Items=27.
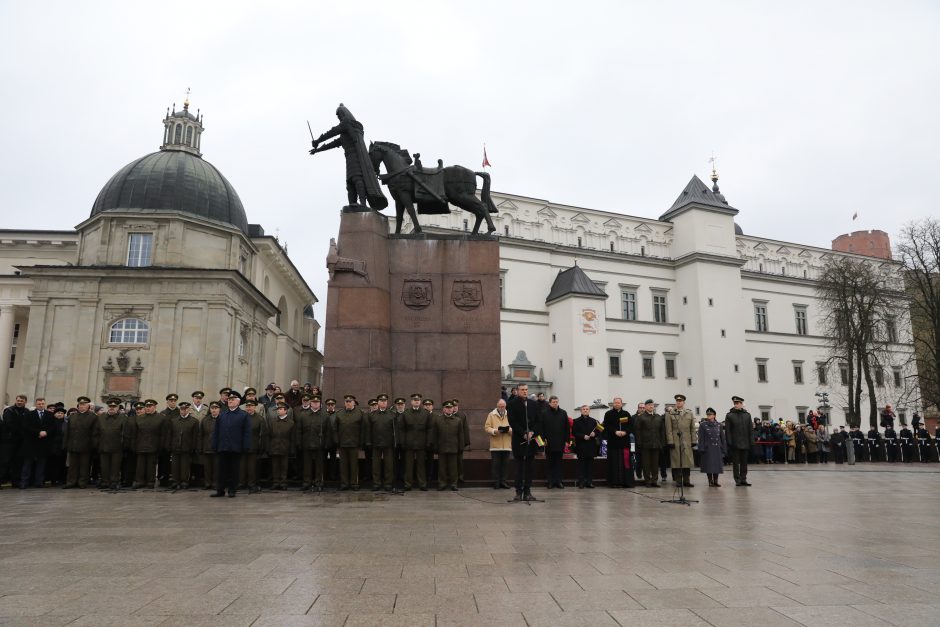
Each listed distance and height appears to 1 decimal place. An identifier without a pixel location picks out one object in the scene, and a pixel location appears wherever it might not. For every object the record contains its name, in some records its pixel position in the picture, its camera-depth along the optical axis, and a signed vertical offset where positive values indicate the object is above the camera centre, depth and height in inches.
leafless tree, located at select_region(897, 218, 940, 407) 1318.9 +320.3
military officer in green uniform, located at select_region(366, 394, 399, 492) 472.7 -4.9
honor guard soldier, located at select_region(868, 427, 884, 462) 1200.2 -26.1
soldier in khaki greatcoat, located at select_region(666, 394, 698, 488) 547.8 -5.0
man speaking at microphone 422.9 -1.0
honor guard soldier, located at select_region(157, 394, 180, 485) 535.5 -20.2
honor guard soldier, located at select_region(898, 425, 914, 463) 1173.1 -23.4
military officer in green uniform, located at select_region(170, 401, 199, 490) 518.9 -13.0
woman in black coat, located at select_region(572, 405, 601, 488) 540.7 -9.3
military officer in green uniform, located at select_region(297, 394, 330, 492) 475.2 -5.1
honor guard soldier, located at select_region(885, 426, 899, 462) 1192.2 -27.5
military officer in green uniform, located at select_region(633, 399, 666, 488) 574.2 -4.4
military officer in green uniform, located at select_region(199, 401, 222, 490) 511.5 -8.1
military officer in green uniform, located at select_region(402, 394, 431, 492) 477.7 -2.0
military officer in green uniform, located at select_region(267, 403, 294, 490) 488.4 -9.7
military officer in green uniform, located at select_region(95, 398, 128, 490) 530.3 -12.7
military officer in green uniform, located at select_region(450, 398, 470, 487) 484.7 -1.1
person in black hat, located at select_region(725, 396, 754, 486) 596.1 -5.1
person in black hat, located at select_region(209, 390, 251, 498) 462.3 -6.6
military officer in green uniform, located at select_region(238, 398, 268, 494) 483.5 -12.4
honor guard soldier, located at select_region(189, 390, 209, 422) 544.8 +18.2
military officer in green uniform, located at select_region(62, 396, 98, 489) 540.4 -9.7
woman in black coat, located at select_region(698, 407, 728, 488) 585.0 -14.0
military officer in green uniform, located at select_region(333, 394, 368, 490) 469.7 +2.2
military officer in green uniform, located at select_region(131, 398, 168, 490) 526.0 -10.8
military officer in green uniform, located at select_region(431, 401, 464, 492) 475.8 -1.9
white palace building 1924.2 +391.6
